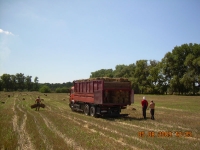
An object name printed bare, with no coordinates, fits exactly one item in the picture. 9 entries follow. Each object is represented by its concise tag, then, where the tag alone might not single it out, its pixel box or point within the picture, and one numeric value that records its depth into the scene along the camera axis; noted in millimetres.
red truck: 19781
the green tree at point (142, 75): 89375
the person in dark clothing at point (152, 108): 19061
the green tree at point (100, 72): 159275
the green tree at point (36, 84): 144125
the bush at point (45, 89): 101812
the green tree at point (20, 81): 147375
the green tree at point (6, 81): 140850
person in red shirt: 19531
